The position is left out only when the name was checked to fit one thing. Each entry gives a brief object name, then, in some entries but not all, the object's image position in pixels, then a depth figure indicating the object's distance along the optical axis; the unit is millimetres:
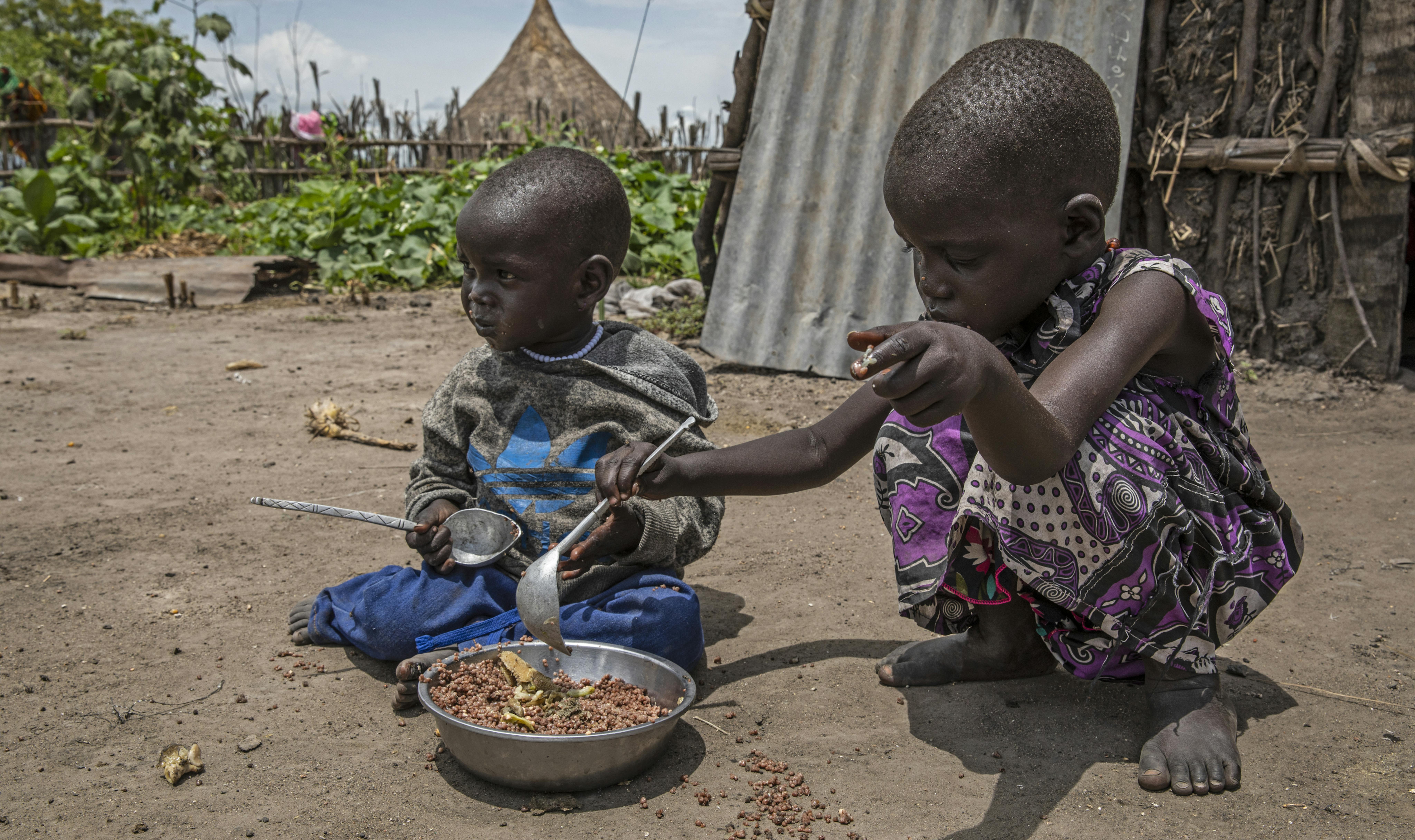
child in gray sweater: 2049
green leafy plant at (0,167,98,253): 7738
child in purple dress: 1517
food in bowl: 1744
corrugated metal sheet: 4531
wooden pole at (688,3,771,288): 4848
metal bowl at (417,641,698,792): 1584
